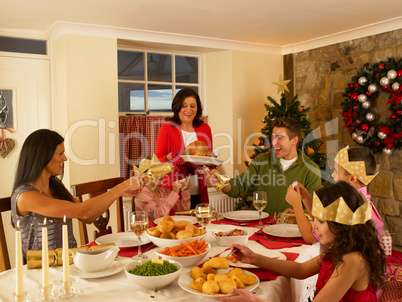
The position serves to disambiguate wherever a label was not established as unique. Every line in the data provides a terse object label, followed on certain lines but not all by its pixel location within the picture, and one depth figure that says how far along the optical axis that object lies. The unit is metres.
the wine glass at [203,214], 1.68
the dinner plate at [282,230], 1.83
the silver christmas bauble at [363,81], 3.98
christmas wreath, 3.73
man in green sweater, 2.63
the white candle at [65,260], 1.06
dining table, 1.20
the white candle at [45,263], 1.01
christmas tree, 4.17
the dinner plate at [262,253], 1.43
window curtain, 4.22
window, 4.35
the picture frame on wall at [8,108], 3.80
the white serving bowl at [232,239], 1.65
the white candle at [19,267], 0.96
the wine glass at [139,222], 1.48
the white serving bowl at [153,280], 1.19
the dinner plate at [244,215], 2.16
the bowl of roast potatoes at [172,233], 1.51
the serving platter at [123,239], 1.68
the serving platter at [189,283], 1.17
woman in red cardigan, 3.14
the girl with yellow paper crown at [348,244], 1.24
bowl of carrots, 1.39
